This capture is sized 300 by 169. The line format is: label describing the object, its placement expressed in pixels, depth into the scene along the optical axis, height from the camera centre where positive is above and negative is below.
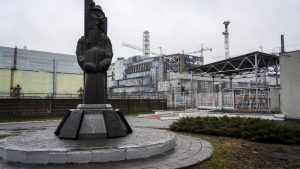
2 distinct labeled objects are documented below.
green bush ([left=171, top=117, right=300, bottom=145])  9.67 -1.21
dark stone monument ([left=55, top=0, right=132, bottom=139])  8.34 +0.16
